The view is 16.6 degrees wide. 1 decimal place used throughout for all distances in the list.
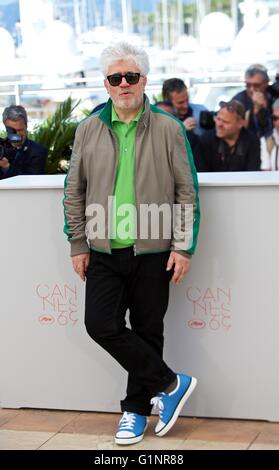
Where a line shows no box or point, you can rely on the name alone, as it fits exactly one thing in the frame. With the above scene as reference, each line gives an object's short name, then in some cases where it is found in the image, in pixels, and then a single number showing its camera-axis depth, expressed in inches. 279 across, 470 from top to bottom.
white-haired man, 171.2
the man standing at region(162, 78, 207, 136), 330.6
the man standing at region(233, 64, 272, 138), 322.3
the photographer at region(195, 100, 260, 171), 285.7
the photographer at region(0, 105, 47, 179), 274.5
